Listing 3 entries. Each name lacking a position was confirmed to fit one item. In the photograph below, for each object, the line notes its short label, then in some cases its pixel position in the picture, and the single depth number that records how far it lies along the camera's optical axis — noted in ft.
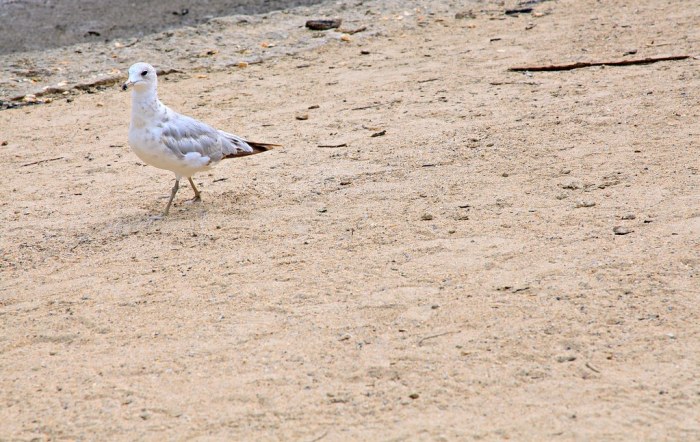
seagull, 36.04
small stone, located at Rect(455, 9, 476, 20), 60.85
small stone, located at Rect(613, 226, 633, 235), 29.96
